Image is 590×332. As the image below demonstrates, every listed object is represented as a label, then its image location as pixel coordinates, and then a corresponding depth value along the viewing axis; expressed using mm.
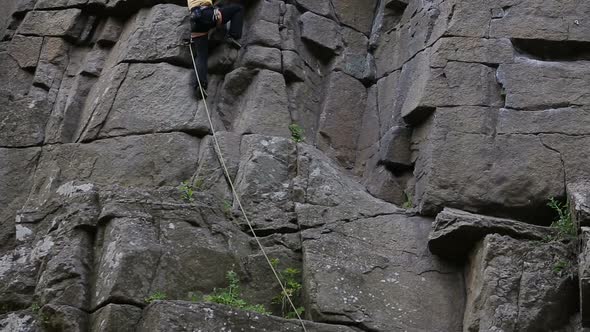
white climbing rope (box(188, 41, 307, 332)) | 11955
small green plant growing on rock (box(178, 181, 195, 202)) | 12570
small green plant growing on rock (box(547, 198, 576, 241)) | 12016
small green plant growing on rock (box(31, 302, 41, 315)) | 11516
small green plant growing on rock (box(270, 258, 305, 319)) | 11891
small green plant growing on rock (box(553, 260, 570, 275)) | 11539
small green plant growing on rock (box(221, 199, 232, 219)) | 12780
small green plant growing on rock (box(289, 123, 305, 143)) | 14143
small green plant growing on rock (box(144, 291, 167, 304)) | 11289
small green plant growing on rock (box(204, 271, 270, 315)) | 11539
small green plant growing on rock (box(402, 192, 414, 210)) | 13484
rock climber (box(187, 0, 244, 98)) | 14398
